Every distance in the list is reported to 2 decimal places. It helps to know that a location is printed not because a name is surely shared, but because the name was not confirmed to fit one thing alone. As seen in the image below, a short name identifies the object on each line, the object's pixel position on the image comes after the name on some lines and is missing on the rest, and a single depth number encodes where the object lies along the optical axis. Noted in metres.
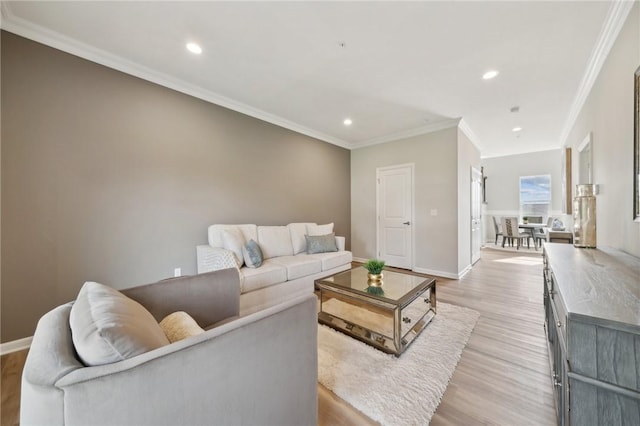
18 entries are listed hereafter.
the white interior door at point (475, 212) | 4.76
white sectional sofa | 2.54
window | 6.70
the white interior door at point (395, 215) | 4.49
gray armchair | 0.57
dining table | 6.14
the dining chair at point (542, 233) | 6.09
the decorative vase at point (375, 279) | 2.34
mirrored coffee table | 1.91
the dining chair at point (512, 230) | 6.17
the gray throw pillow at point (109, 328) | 0.65
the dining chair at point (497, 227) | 6.75
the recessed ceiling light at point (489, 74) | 2.58
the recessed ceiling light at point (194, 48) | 2.19
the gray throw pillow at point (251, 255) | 2.74
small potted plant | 2.33
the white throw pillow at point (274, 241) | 3.28
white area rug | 1.36
